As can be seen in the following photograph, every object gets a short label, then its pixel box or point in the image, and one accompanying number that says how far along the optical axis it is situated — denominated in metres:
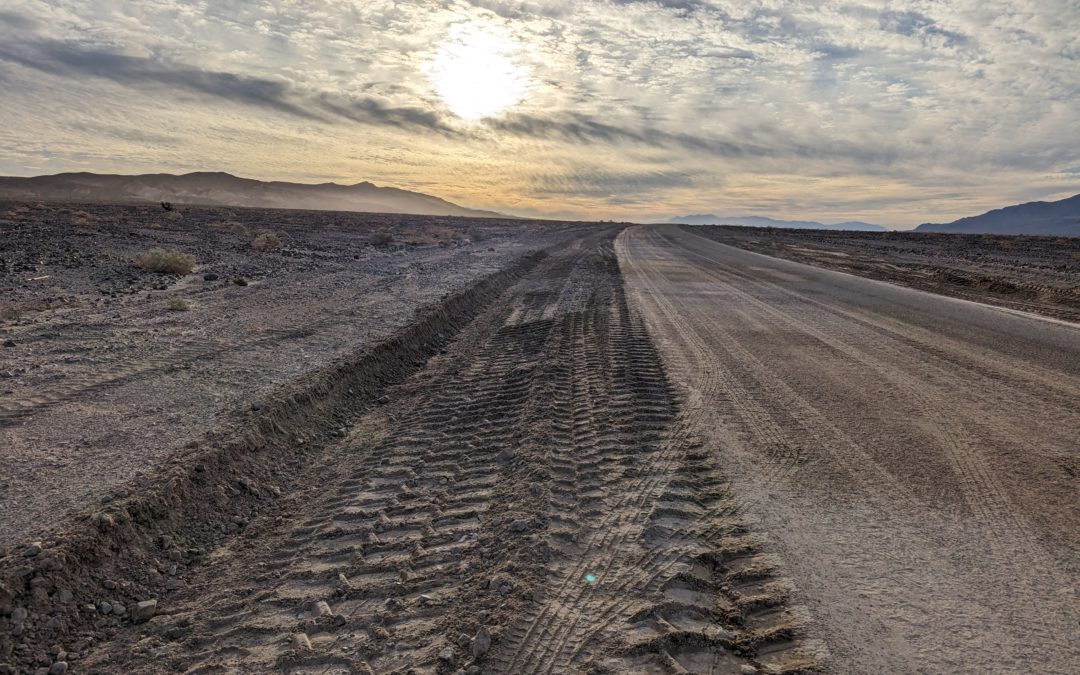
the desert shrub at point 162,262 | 13.73
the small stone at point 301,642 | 2.69
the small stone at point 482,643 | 2.55
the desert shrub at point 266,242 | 20.88
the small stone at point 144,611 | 3.03
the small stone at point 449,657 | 2.52
